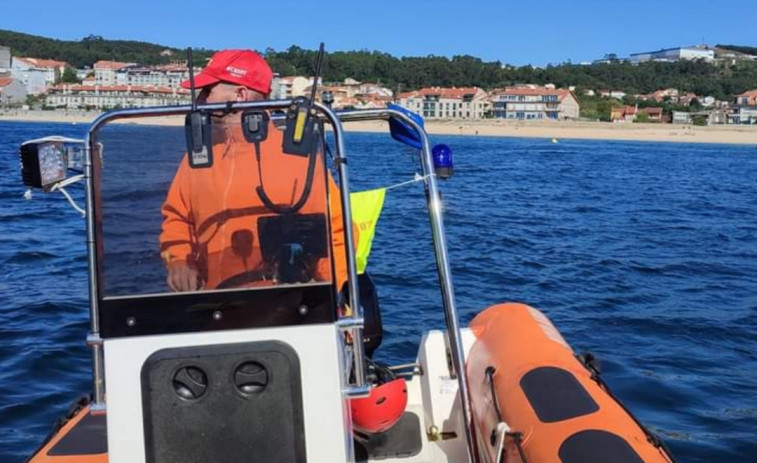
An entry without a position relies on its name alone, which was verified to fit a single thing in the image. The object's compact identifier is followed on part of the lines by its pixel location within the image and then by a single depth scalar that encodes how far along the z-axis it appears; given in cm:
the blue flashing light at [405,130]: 288
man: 230
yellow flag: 322
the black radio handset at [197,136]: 229
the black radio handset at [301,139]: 230
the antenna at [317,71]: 229
